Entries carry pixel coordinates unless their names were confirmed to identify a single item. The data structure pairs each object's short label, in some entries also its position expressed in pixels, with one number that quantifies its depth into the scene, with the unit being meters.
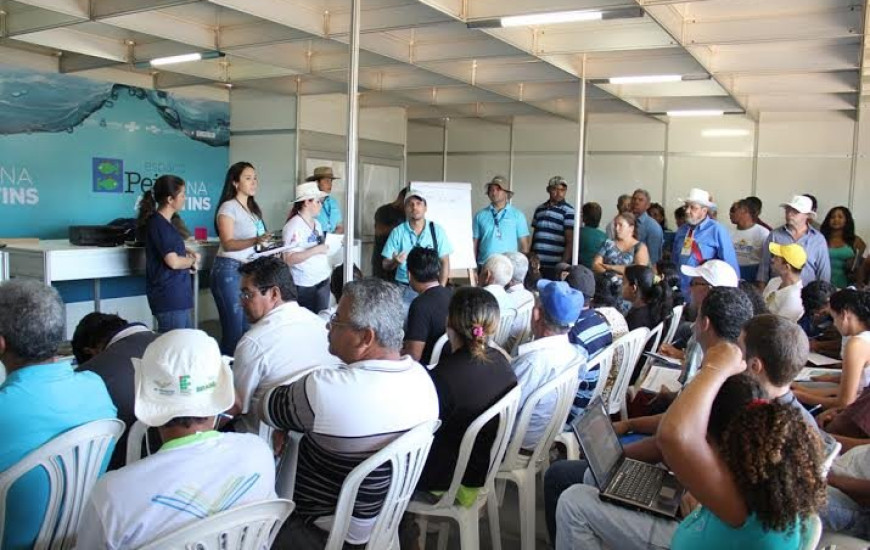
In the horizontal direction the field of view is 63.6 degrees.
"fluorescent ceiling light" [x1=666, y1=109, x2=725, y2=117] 8.06
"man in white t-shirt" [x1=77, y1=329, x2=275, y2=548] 1.31
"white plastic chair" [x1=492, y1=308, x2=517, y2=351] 3.80
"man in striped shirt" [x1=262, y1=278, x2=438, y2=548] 1.80
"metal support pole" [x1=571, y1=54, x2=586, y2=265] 5.93
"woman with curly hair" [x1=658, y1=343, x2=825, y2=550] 1.37
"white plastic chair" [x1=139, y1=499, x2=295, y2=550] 1.26
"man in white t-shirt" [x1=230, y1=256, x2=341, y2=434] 2.22
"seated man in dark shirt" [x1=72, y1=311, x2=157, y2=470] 2.14
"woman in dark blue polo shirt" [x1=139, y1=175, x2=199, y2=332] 4.21
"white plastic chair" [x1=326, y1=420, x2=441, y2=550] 1.71
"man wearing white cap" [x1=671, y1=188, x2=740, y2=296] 4.79
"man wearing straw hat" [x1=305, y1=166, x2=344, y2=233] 6.48
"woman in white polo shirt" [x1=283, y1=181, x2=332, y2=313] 4.63
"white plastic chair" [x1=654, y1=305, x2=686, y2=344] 4.18
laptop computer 2.01
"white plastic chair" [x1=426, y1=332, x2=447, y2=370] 3.28
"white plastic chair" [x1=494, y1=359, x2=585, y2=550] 2.48
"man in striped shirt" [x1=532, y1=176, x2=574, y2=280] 6.52
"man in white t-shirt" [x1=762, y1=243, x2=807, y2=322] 4.07
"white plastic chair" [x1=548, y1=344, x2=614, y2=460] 2.94
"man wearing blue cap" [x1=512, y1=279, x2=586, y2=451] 2.67
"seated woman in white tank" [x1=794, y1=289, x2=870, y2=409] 2.77
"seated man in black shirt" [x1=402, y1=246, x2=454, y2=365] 3.29
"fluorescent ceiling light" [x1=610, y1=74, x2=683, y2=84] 5.91
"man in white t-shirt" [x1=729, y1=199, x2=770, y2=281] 6.08
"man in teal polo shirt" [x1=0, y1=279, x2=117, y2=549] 1.67
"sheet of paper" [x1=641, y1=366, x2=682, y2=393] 3.03
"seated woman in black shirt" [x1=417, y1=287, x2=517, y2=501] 2.26
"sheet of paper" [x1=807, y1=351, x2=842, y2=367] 3.59
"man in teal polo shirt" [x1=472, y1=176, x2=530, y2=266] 6.24
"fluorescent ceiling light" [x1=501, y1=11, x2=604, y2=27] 4.26
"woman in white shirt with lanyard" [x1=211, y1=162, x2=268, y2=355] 4.33
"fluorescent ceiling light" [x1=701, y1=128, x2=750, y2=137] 8.86
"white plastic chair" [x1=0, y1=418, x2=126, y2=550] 1.64
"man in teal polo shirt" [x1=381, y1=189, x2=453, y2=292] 4.96
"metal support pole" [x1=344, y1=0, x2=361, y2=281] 3.82
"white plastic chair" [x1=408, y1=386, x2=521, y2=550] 2.21
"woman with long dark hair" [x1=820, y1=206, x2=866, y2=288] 6.17
